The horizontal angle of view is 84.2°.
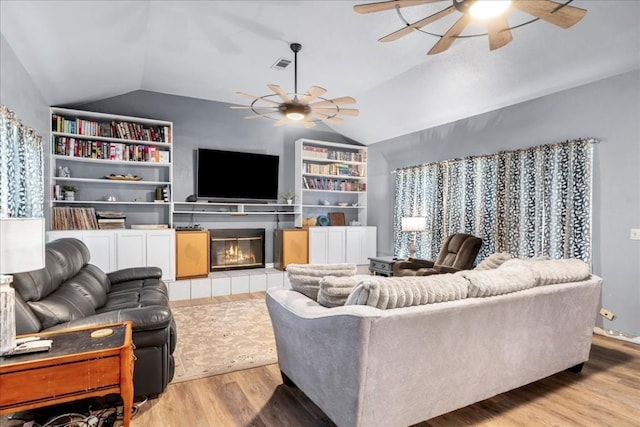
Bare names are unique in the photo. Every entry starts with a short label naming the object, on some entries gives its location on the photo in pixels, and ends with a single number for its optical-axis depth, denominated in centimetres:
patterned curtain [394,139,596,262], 387
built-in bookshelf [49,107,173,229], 487
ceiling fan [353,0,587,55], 192
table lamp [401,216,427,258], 553
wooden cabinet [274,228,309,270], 607
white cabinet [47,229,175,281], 473
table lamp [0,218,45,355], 161
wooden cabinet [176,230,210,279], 528
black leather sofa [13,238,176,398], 211
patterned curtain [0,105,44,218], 279
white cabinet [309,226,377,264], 633
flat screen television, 583
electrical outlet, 362
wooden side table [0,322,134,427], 162
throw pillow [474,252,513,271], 318
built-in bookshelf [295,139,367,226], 663
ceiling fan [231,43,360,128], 352
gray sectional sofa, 177
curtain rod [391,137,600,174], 375
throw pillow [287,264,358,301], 238
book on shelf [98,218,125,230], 500
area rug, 295
